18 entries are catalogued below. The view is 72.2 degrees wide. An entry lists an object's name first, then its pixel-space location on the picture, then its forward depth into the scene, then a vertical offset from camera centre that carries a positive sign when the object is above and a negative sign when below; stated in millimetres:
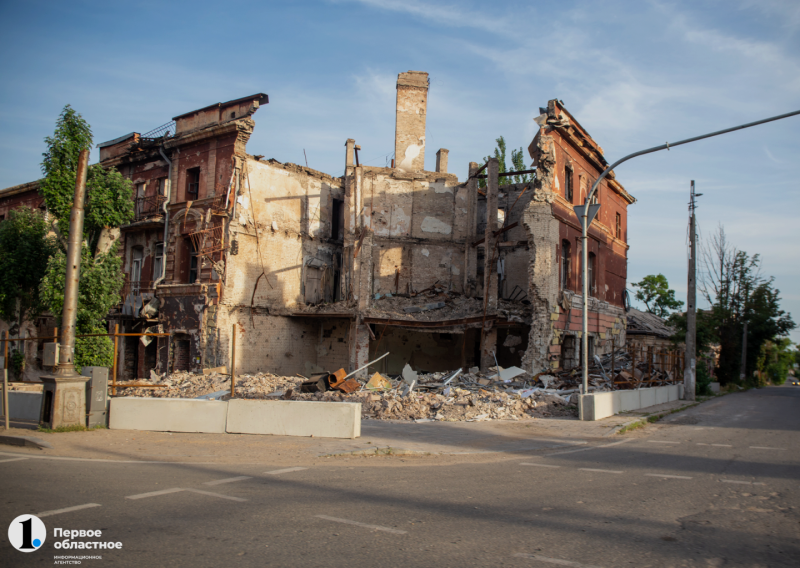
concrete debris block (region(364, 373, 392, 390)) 17672 -1657
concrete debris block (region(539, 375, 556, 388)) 17788 -1435
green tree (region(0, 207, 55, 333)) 27234 +3162
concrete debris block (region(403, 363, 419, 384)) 18991 -1488
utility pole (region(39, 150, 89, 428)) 9898 -936
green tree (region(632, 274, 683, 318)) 56634 +4676
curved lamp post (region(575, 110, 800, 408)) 13116 +2822
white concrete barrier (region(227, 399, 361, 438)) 10227 -1652
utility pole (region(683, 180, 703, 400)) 21094 +111
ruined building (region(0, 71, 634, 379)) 22234 +3623
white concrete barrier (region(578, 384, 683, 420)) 13602 -1791
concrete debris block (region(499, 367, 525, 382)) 18922 -1306
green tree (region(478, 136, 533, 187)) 40594 +13250
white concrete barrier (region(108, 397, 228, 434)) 10523 -1687
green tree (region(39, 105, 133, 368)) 22141 +4357
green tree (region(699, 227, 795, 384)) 38156 +2497
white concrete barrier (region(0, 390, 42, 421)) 11953 -1803
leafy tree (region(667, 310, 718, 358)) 32156 +543
